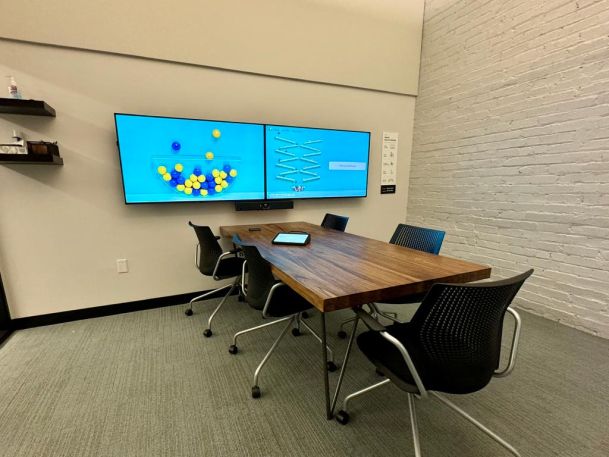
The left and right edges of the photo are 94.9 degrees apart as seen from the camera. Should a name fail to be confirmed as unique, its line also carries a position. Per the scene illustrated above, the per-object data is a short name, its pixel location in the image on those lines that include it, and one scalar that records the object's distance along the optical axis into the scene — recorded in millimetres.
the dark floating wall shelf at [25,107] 1926
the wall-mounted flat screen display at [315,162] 2928
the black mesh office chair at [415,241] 1876
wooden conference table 1185
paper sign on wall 3578
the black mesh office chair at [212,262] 2270
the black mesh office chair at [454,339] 952
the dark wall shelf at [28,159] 1993
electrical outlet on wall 2566
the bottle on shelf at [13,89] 1997
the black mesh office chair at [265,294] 1598
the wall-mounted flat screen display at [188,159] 2393
